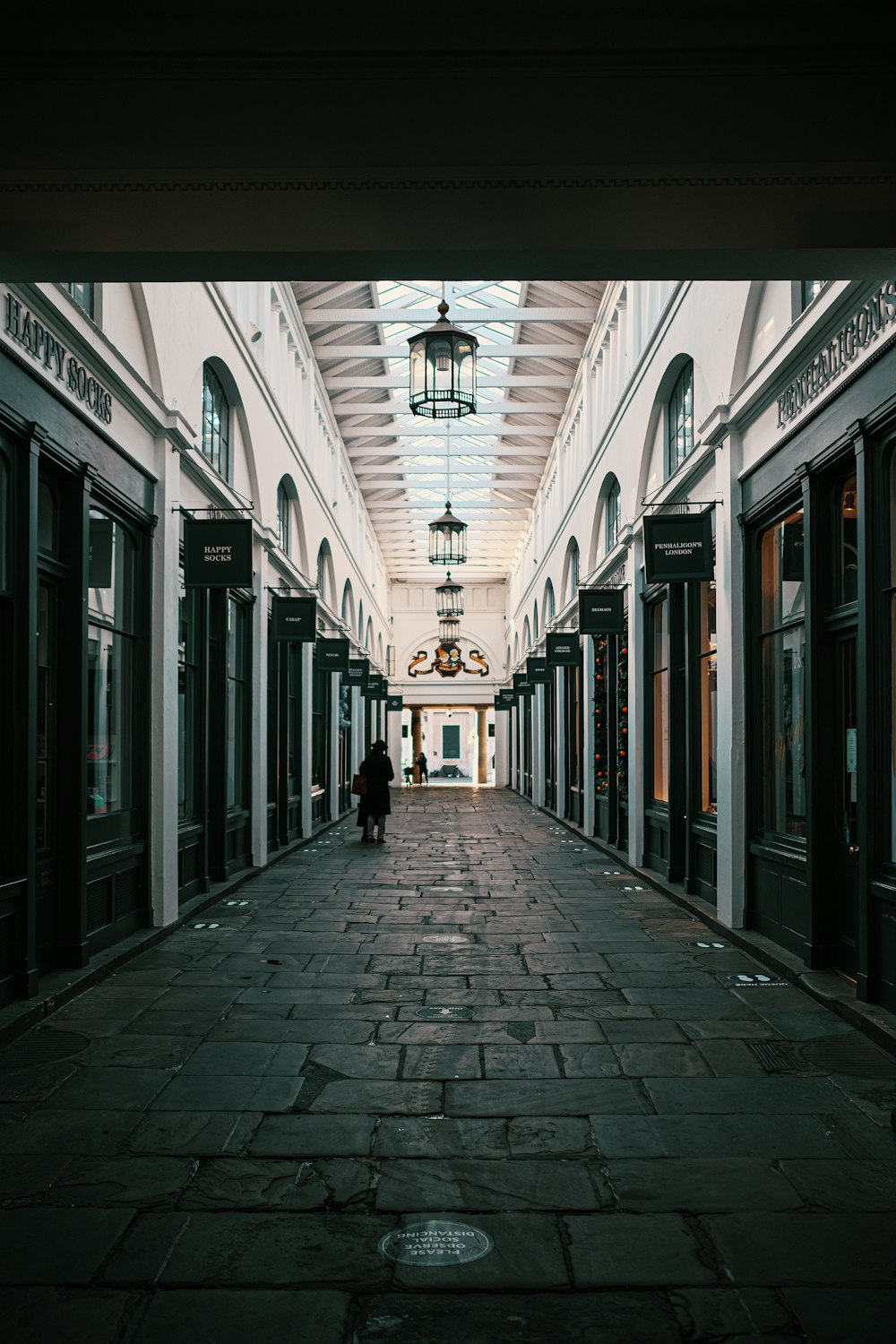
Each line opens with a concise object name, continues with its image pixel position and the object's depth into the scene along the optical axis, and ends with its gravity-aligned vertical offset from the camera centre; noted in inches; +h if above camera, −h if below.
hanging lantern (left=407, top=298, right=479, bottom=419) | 422.9 +131.8
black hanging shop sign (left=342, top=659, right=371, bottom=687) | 886.4 +34.6
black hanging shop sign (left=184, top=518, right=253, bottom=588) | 377.7 +55.5
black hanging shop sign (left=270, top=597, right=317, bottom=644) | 562.6 +49.1
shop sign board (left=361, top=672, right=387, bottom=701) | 1048.2 +27.3
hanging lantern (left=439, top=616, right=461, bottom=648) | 1178.0 +99.4
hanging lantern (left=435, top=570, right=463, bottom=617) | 1166.6 +122.6
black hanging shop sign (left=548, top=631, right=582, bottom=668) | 748.0 +42.7
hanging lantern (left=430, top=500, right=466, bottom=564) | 872.9 +136.2
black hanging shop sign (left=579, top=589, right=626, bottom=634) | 565.3 +52.3
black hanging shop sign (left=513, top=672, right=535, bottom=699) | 1101.7 +29.4
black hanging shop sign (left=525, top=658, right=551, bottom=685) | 909.2 +36.0
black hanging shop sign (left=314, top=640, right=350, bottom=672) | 757.9 +40.6
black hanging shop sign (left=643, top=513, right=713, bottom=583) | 370.9 +55.0
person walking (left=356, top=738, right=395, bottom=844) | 652.7 -46.9
